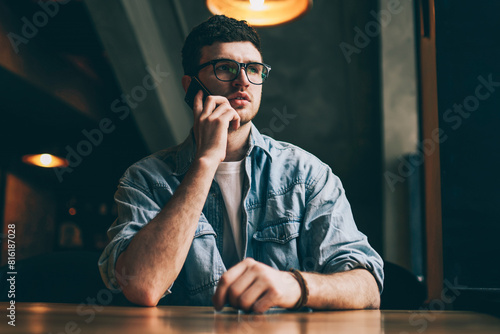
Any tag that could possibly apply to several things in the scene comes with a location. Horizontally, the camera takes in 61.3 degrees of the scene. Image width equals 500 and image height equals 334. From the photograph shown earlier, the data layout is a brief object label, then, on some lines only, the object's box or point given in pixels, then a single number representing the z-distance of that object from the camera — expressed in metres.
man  1.22
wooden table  0.67
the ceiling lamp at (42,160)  5.62
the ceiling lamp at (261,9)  1.90
